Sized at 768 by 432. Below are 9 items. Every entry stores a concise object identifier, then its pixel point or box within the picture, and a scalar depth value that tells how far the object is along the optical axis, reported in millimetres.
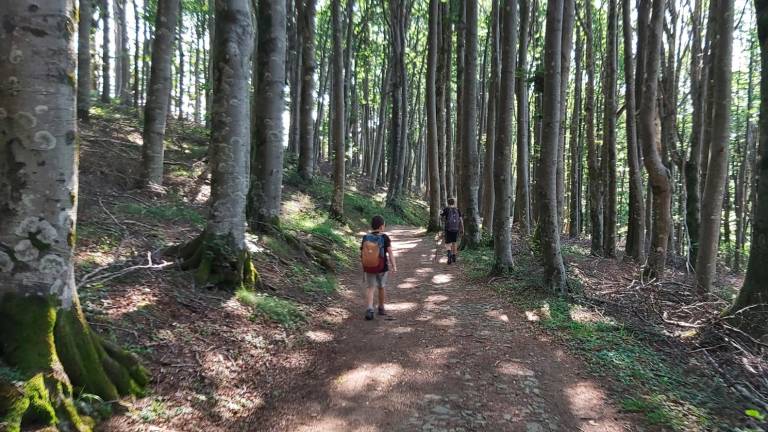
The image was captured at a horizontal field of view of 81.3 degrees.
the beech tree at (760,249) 5406
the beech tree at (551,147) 8039
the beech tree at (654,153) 10141
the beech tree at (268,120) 8844
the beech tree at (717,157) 7566
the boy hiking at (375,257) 7000
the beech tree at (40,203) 2938
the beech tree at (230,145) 6262
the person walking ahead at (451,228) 11656
